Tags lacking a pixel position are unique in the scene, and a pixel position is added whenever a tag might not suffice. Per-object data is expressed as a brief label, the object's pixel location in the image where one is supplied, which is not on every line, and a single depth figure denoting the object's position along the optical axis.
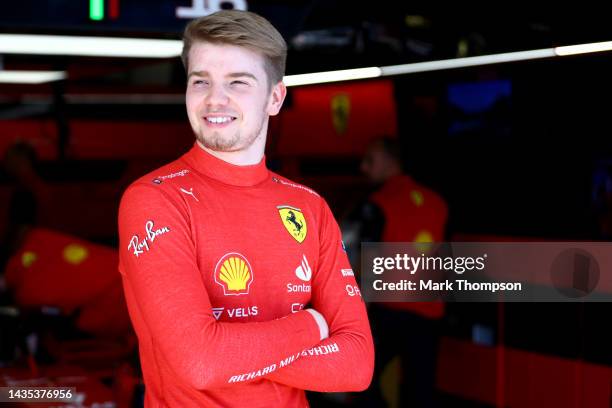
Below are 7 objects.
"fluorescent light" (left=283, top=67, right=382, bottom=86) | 5.57
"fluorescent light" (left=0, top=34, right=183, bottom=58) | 3.70
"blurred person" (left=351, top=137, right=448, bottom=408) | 4.36
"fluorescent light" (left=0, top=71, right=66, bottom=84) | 7.40
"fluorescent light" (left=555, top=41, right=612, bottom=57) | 4.15
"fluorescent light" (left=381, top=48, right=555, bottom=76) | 4.46
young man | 1.51
